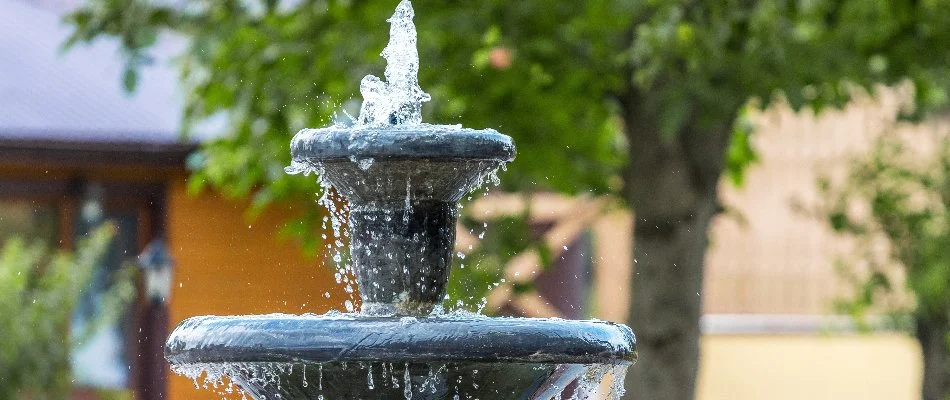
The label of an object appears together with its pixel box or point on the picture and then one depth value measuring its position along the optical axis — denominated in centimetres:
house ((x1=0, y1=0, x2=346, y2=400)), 2502
